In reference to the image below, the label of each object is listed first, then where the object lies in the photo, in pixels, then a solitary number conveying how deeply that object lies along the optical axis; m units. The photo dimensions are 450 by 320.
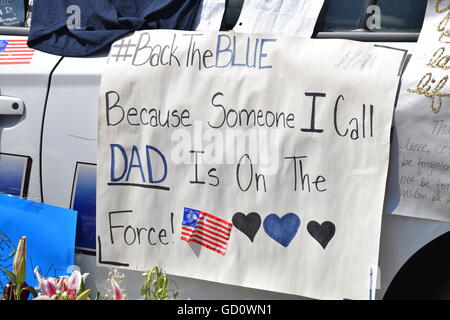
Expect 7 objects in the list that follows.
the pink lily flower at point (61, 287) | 4.99
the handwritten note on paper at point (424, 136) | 4.79
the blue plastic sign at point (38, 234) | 5.74
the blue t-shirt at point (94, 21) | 5.75
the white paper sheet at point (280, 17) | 5.36
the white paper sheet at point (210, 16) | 5.61
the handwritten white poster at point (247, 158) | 5.00
